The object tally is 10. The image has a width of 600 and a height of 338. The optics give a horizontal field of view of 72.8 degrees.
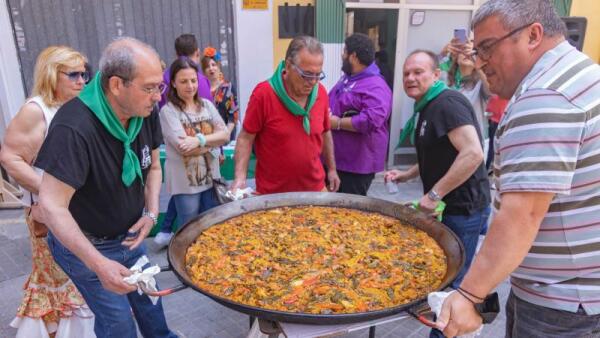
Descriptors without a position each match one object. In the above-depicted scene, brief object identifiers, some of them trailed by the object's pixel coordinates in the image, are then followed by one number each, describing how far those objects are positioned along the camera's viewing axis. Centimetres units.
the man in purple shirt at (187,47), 497
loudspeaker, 661
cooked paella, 197
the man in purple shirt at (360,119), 384
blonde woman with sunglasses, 251
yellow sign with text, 589
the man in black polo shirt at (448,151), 263
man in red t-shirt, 297
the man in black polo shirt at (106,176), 193
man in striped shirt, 131
